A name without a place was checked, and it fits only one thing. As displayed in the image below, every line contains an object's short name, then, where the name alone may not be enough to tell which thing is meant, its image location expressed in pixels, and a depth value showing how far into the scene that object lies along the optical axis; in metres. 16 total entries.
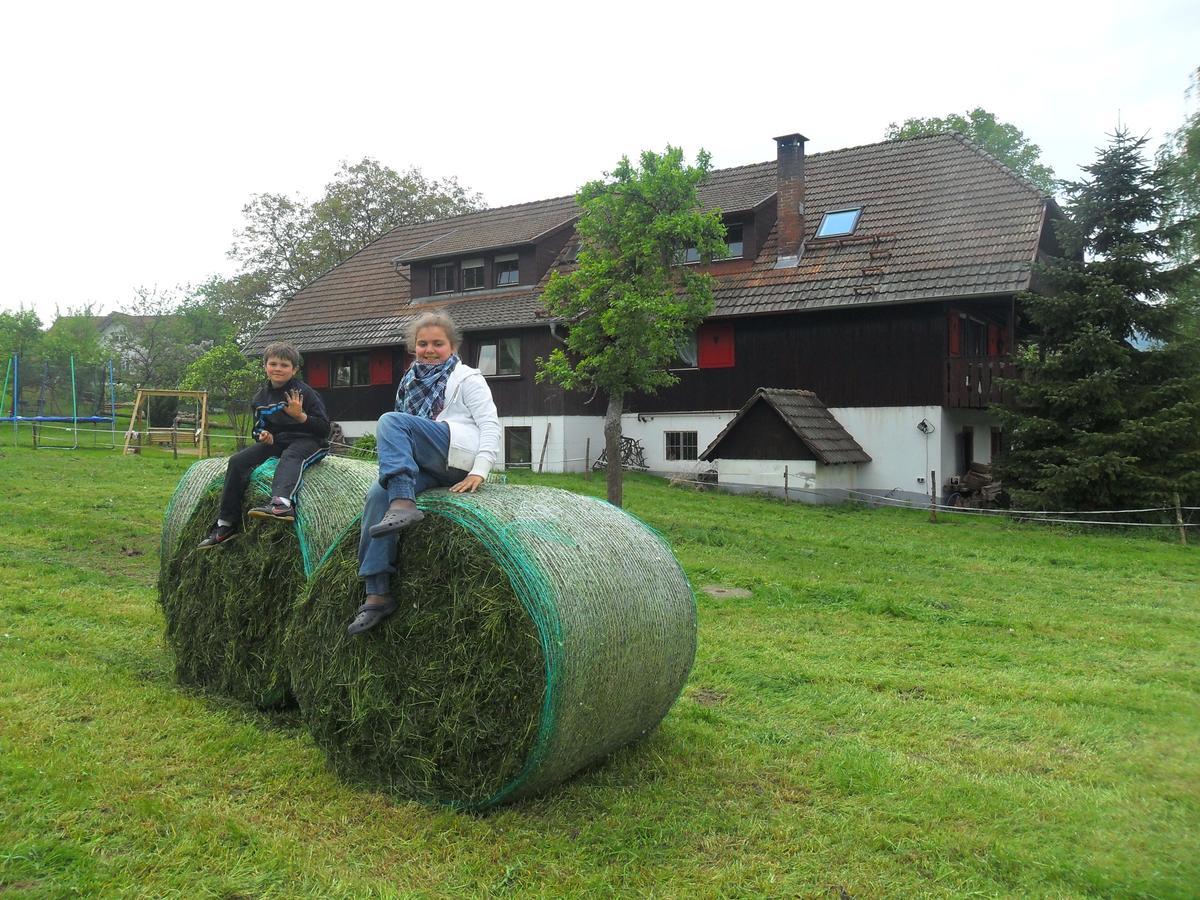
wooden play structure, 22.47
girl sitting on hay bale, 4.46
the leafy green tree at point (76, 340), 36.09
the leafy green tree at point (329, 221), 41.00
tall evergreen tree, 16.44
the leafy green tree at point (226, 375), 28.91
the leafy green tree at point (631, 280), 15.26
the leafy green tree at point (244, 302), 41.31
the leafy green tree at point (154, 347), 44.38
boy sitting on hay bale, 5.64
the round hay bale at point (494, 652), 4.19
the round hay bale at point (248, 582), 5.36
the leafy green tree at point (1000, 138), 41.56
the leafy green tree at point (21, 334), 34.88
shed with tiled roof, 19.02
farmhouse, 20.11
